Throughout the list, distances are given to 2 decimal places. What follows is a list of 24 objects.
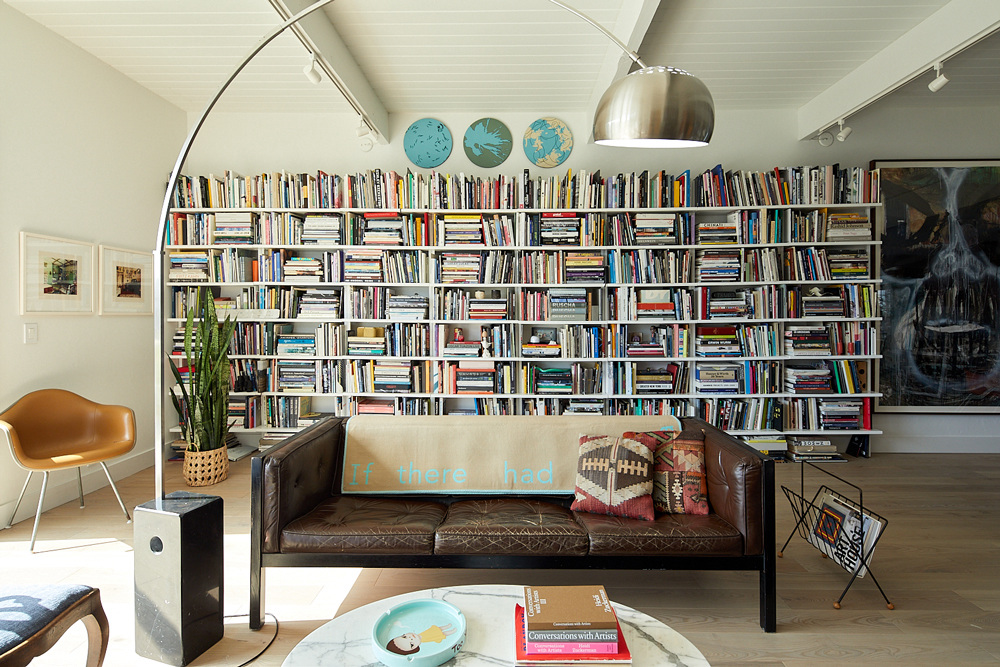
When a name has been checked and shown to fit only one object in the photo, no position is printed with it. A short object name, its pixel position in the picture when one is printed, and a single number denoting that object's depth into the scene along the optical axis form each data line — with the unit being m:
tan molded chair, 3.13
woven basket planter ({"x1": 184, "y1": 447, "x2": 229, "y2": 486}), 4.10
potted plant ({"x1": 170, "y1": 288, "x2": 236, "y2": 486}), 4.09
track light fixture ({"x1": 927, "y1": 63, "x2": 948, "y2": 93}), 3.45
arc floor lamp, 1.68
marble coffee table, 1.46
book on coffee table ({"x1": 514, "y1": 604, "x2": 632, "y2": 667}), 1.41
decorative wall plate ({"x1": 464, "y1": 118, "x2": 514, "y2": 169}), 5.05
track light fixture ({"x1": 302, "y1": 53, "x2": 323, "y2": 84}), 3.50
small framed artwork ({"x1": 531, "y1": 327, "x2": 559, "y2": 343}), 4.88
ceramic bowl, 1.43
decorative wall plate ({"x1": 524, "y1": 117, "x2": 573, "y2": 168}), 5.07
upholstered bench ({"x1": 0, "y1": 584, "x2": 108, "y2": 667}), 1.50
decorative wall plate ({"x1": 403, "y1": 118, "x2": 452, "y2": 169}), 5.07
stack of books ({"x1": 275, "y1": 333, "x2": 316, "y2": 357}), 4.87
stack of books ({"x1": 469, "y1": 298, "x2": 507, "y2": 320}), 4.78
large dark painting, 5.02
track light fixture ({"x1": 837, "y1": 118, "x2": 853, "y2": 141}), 4.54
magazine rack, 2.46
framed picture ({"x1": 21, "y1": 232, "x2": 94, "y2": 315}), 3.49
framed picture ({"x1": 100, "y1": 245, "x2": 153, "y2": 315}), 4.18
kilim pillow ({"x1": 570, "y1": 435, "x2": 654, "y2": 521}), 2.50
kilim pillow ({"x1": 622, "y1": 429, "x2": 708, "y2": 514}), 2.55
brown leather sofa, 2.28
